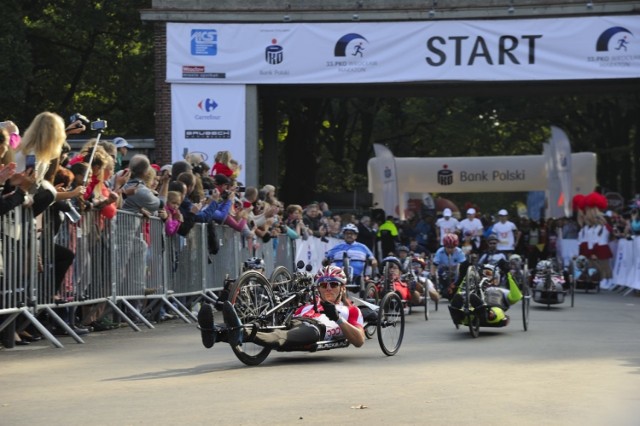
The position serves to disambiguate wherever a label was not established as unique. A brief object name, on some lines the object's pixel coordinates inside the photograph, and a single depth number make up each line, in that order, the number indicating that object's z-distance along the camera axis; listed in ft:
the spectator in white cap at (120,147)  58.98
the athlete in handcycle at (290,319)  38.40
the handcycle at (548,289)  78.54
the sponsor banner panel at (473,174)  158.81
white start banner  108.78
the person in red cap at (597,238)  111.65
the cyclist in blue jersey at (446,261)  78.84
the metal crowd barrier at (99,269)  43.83
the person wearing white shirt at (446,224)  124.67
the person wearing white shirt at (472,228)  115.65
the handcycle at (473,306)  53.62
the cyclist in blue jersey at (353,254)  67.62
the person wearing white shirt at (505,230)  112.16
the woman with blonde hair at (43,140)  43.27
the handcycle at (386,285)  58.90
